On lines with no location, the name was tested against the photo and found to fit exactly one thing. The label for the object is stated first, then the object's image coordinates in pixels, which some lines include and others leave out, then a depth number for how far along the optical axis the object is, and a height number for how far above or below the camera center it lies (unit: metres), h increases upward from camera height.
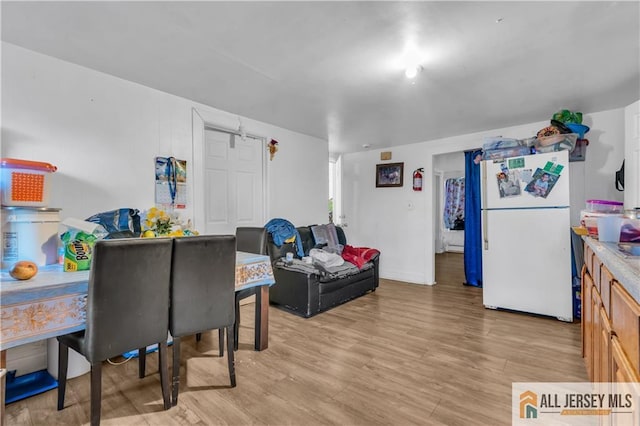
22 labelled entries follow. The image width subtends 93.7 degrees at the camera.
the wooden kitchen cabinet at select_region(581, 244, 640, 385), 0.86 -0.45
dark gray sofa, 3.23 -0.84
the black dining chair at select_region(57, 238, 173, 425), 1.44 -0.46
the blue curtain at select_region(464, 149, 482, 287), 4.50 -0.16
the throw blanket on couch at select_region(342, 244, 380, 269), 3.98 -0.56
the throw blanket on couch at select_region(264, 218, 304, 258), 3.61 -0.21
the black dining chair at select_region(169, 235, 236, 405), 1.73 -0.44
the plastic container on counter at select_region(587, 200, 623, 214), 2.54 +0.05
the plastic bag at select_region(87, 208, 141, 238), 2.16 -0.04
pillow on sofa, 4.14 -0.33
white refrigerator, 3.03 -0.23
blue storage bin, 1.83 -1.09
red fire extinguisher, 4.77 +0.55
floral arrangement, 1.99 -0.07
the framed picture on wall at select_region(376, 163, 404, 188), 5.03 +0.67
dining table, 1.30 -0.42
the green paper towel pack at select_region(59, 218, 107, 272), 1.67 -0.16
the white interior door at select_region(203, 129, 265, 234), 3.41 +0.40
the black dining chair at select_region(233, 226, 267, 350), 2.51 -0.26
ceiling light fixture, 2.29 +1.11
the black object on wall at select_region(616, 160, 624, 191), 3.10 +0.35
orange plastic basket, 1.75 +0.20
